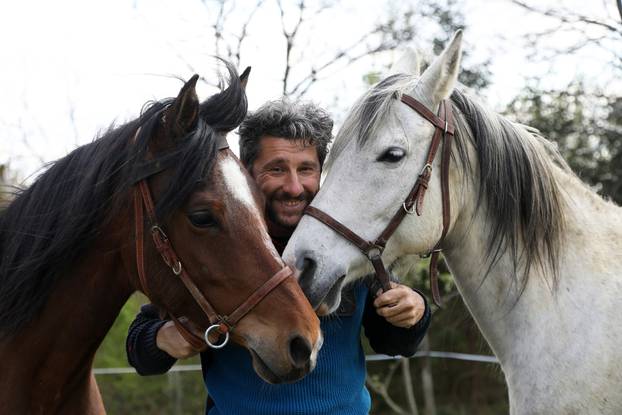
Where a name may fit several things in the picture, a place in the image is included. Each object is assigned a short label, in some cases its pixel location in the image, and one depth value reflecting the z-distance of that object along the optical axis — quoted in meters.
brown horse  2.14
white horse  2.58
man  2.46
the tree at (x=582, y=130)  8.12
